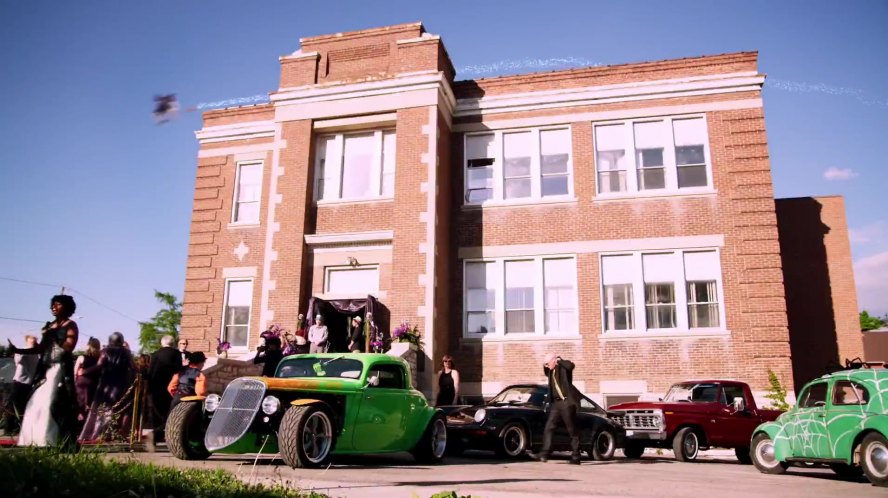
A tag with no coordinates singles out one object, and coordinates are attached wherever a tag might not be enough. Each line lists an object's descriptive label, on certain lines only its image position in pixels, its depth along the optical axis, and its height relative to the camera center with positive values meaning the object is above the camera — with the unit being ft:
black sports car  40.68 -1.58
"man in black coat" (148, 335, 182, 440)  37.24 +0.99
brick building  61.16 +16.68
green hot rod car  28.30 -0.72
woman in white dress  26.20 +0.26
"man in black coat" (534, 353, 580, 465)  37.88 -0.16
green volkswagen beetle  31.12 -1.23
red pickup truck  44.34 -1.16
